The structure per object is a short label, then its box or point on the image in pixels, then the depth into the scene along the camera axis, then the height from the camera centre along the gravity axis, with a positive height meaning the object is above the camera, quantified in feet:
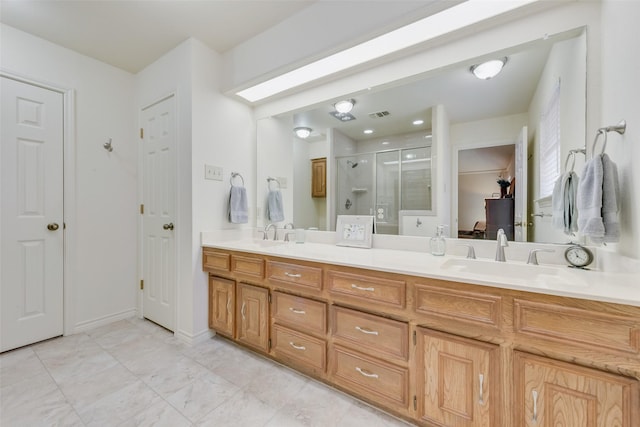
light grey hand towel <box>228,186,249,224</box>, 7.74 +0.21
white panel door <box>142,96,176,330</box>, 7.69 +0.04
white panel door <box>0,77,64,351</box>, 6.57 -0.04
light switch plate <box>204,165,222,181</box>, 7.32 +1.17
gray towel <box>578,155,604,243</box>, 3.43 +0.15
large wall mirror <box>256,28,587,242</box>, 4.62 +1.55
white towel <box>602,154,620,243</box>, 3.43 +0.19
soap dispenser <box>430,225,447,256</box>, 5.32 -0.66
